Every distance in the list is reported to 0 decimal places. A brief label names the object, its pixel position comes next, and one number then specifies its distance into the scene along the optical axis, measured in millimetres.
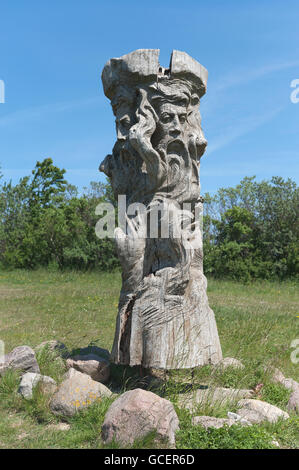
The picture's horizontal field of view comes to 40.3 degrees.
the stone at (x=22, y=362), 4586
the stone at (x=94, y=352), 5395
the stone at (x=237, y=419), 3523
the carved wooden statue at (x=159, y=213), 4168
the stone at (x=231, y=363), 4757
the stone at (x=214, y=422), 3402
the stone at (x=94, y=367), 4621
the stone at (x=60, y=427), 3599
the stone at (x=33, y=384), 4031
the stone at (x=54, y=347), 5173
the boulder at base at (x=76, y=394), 3774
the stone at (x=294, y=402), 4148
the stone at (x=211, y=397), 3842
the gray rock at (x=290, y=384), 4579
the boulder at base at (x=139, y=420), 3152
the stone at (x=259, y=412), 3725
